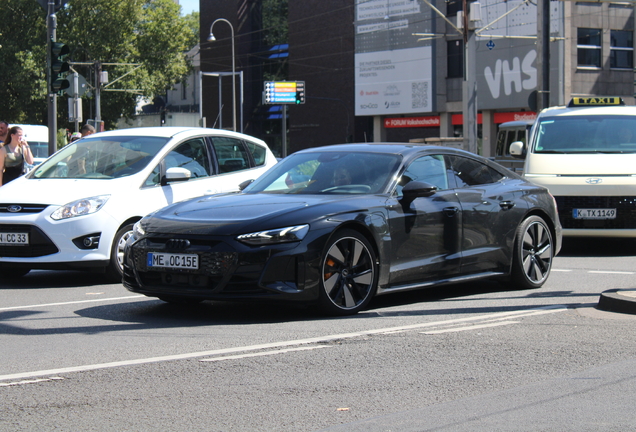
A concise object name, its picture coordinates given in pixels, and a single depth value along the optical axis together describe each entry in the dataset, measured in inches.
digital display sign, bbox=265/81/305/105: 2383.1
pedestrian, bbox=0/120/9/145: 563.5
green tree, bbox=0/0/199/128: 2453.2
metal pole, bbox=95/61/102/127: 1788.4
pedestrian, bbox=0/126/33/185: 525.7
